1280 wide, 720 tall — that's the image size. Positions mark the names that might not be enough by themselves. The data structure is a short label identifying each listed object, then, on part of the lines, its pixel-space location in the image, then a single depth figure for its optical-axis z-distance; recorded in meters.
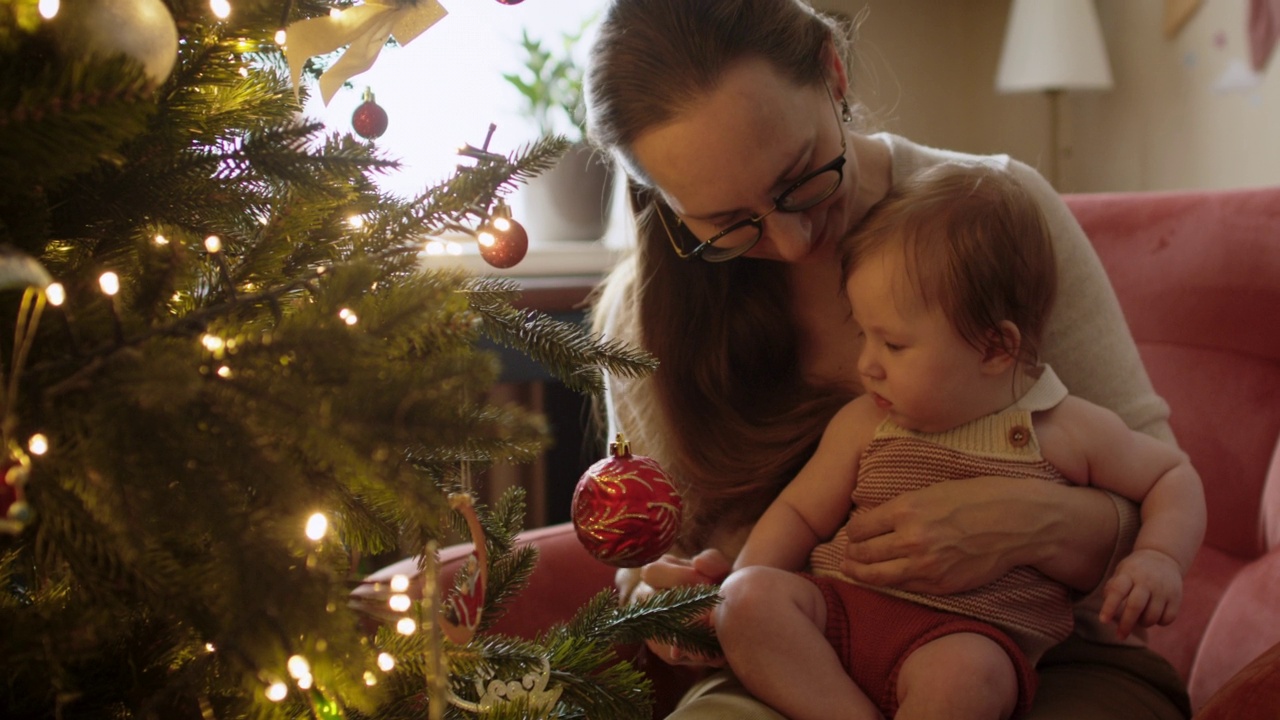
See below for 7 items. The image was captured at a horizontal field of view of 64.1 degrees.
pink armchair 1.21
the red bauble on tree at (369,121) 0.78
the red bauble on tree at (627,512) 0.78
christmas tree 0.47
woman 0.96
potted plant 2.23
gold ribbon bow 0.66
